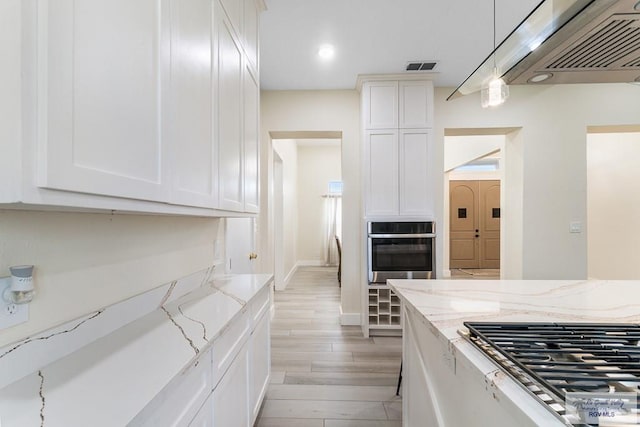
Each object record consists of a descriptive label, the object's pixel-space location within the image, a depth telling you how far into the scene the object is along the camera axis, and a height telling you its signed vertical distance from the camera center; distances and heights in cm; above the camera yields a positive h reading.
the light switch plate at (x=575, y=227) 331 -10
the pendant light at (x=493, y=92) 159 +76
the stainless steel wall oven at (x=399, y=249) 309 -35
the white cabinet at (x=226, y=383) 78 -64
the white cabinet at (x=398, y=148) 315 +79
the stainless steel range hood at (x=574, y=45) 82 +60
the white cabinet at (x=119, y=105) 53 +30
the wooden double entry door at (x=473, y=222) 710 -10
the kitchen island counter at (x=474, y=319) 70 -39
